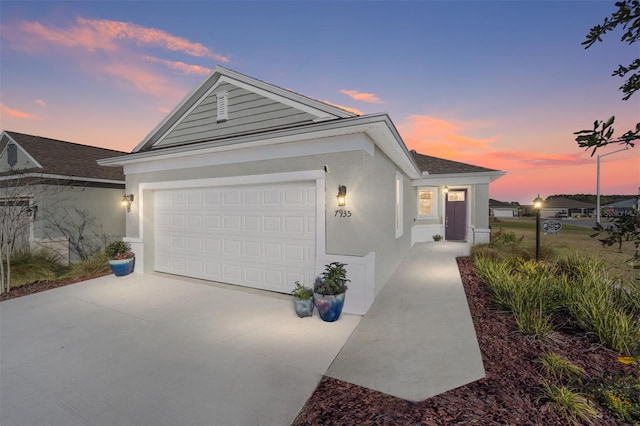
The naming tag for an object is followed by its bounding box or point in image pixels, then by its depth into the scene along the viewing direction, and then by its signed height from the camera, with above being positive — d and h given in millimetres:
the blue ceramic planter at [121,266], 8133 -1770
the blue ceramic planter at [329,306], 4867 -1755
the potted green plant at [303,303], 5121 -1802
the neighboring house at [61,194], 9609 +555
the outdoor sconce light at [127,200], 8656 +261
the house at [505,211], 56812 -438
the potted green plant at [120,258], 8156 -1529
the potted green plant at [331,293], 4879 -1544
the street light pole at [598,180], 24062 +2602
